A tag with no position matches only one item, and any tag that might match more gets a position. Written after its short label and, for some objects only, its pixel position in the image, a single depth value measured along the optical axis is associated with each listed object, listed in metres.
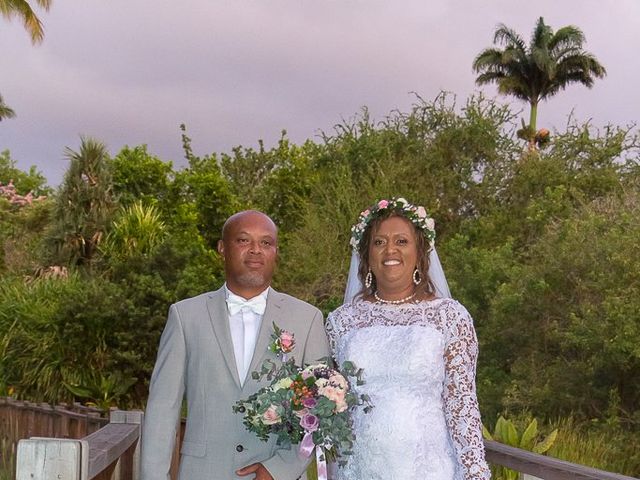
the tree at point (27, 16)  25.33
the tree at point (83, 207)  20.16
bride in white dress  4.54
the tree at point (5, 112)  44.56
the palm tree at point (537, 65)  44.38
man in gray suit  3.90
